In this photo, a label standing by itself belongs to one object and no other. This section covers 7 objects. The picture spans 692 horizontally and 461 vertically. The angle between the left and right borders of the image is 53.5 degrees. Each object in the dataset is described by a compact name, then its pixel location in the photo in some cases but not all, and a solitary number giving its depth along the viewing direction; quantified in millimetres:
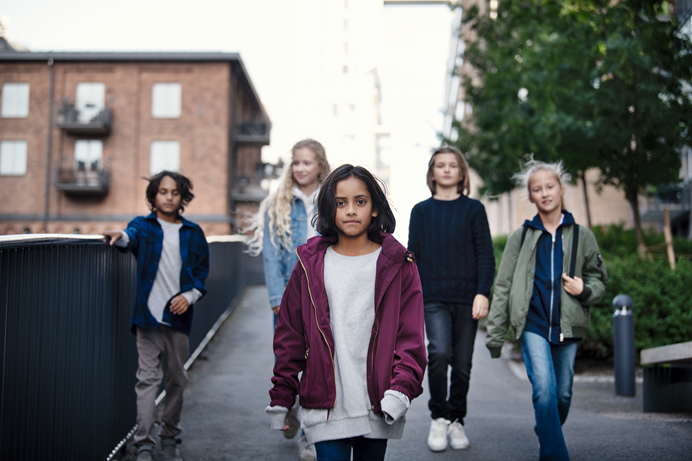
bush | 8344
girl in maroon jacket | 2855
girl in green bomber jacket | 4465
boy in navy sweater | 5000
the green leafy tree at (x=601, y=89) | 10438
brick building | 35469
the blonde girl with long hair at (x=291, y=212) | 5137
